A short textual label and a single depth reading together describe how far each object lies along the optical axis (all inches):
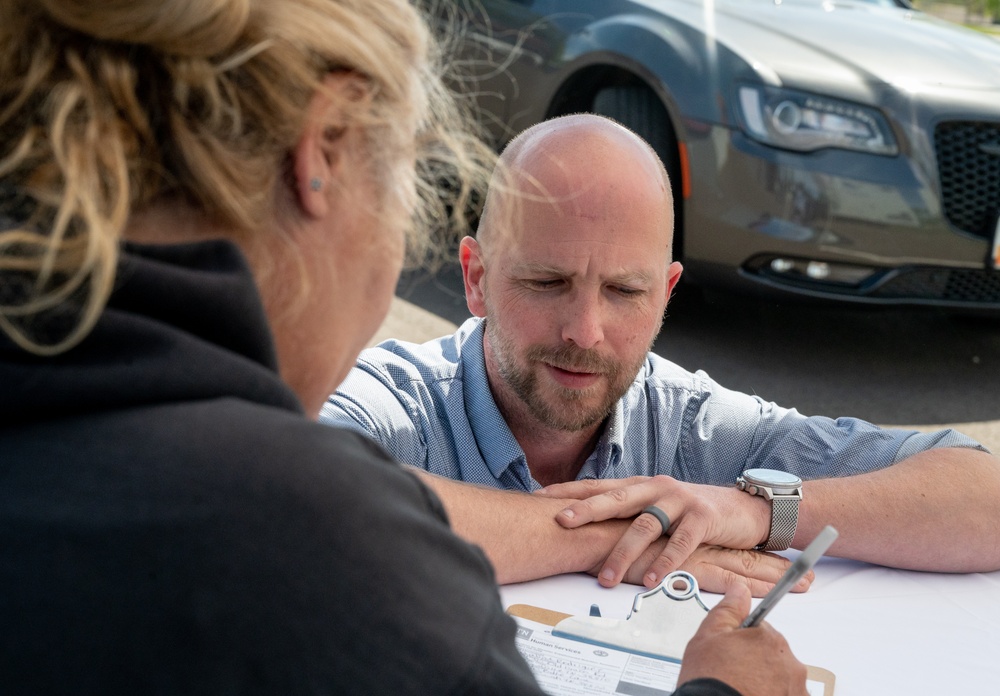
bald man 72.3
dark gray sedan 160.9
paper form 54.4
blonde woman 29.3
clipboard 58.2
